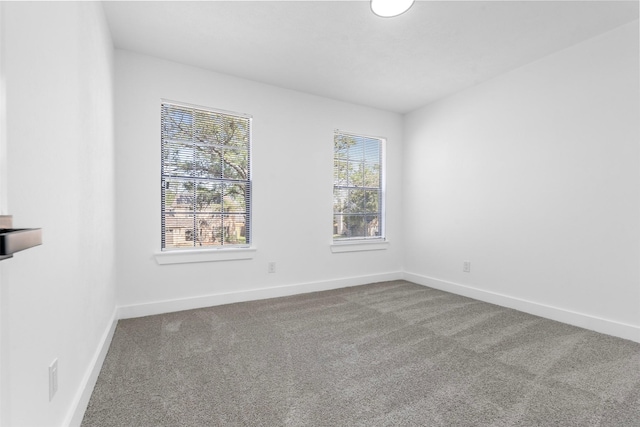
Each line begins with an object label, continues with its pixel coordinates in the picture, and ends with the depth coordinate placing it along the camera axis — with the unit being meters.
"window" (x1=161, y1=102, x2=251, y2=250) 3.15
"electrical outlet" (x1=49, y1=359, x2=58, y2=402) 1.15
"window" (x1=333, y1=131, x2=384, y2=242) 4.21
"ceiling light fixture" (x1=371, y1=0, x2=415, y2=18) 2.16
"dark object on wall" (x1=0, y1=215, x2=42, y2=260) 0.57
